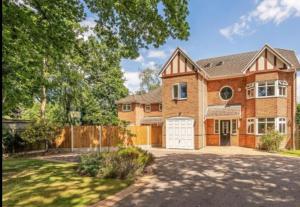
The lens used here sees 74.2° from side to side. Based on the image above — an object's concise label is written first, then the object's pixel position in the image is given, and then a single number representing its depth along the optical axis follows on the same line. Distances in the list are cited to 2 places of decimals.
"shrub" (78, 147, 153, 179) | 7.97
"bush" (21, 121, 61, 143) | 14.94
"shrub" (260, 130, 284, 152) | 15.94
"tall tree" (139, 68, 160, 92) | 49.78
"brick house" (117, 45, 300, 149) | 17.20
